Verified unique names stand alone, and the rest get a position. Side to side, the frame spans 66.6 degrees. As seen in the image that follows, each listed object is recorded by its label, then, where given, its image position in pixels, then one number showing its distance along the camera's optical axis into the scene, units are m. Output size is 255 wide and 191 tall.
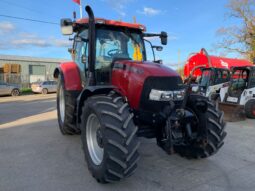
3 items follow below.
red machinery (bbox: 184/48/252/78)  10.67
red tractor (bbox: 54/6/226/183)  2.33
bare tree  20.54
